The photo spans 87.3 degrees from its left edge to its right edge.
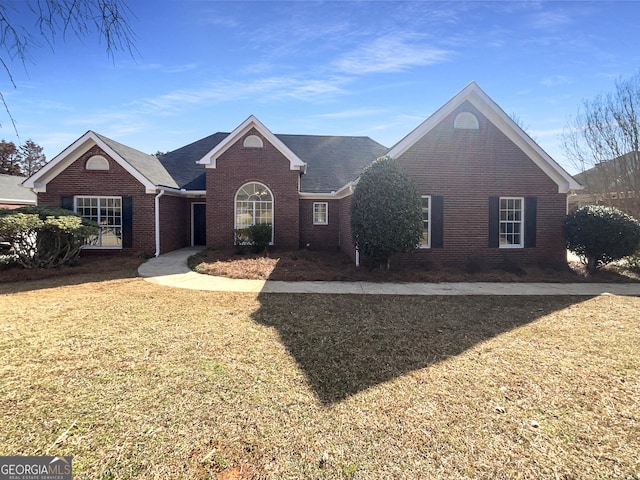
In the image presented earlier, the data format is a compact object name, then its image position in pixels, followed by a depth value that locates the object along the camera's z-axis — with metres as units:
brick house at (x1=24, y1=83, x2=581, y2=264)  12.33
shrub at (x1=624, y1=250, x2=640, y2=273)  11.75
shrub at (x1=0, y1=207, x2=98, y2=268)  11.01
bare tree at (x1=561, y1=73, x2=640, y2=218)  17.42
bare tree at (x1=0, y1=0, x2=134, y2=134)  2.47
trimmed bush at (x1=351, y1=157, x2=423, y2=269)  10.48
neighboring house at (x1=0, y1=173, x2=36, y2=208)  23.66
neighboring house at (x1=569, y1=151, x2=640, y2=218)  17.31
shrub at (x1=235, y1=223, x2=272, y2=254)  14.77
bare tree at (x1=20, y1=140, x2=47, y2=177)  46.06
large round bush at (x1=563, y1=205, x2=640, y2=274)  10.70
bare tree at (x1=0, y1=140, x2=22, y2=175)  40.16
